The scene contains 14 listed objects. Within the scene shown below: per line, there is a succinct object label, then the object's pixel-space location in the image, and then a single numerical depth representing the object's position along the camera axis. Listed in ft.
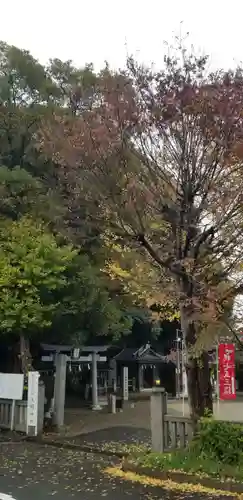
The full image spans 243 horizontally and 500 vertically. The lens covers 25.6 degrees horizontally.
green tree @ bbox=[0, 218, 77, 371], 50.90
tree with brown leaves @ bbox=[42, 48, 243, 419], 28.96
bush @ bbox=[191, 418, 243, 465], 27.84
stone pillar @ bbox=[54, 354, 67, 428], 55.52
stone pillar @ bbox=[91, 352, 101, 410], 78.97
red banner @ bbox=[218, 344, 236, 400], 34.83
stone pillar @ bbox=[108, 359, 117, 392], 105.19
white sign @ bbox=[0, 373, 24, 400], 51.52
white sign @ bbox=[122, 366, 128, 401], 88.81
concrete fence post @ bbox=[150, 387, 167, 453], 33.73
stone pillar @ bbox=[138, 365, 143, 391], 109.53
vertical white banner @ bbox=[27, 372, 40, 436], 48.93
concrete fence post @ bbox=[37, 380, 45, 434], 50.24
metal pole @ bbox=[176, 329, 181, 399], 94.68
